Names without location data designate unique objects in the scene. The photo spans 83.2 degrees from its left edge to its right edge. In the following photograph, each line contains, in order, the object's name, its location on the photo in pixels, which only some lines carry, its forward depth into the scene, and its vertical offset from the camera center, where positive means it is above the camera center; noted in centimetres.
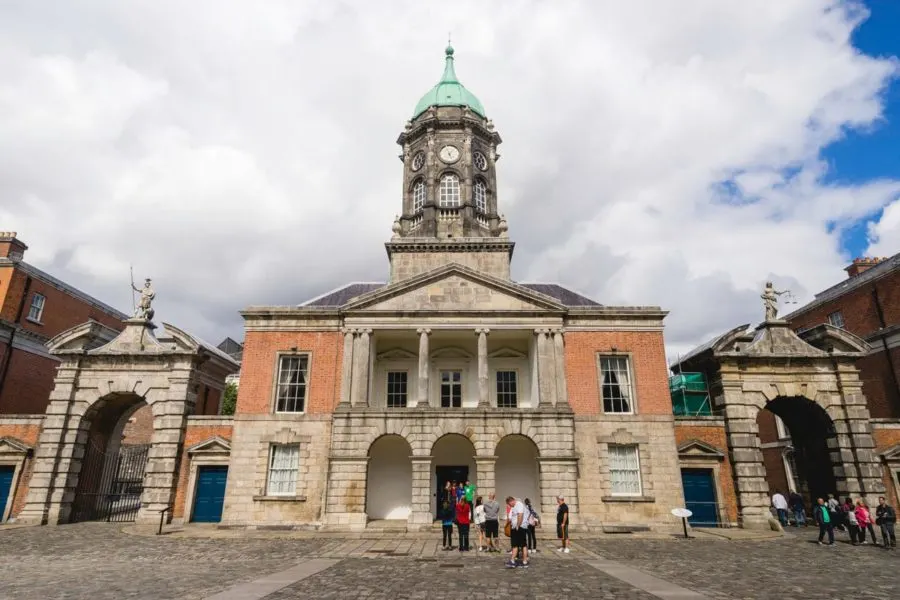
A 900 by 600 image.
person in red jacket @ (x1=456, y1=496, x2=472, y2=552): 1518 -135
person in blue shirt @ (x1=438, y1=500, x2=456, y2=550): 1566 -137
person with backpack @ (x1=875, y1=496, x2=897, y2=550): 1662 -143
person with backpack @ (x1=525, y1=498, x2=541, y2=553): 1390 -174
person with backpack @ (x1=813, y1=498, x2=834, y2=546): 1783 -149
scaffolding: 2658 +392
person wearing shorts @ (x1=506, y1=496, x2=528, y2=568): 1292 -145
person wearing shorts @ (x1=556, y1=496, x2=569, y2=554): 1562 -138
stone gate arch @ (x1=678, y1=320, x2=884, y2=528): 2181 +341
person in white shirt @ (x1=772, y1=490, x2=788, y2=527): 2347 -131
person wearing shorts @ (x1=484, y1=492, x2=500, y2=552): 1521 -138
